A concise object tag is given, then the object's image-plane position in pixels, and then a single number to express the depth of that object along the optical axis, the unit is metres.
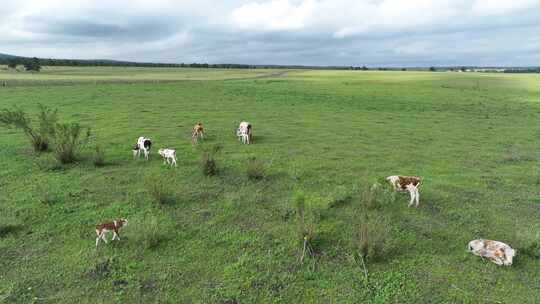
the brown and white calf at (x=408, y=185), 8.73
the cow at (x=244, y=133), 15.89
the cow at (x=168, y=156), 11.95
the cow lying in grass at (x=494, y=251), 6.44
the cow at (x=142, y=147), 12.90
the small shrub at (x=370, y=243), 6.59
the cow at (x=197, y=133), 16.05
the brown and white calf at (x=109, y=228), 7.03
